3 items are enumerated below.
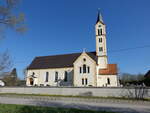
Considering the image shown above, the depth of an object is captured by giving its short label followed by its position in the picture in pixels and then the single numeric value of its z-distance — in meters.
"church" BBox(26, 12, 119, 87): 33.66
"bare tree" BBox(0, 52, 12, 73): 25.14
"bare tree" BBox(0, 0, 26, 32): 11.81
